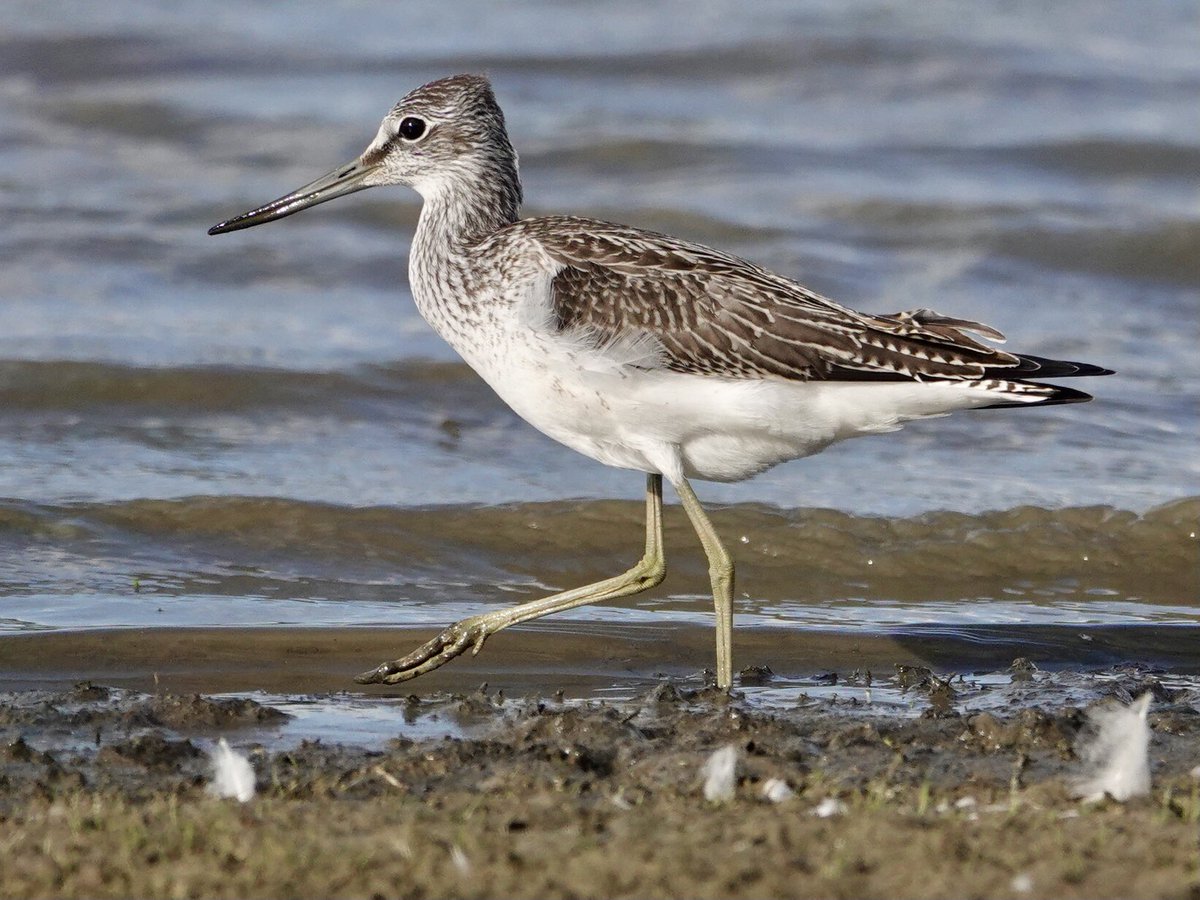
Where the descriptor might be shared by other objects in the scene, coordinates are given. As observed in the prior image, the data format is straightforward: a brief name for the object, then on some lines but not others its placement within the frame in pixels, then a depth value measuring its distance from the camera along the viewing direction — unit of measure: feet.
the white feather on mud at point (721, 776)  31.35
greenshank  41.93
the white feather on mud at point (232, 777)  31.63
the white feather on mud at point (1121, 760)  31.60
